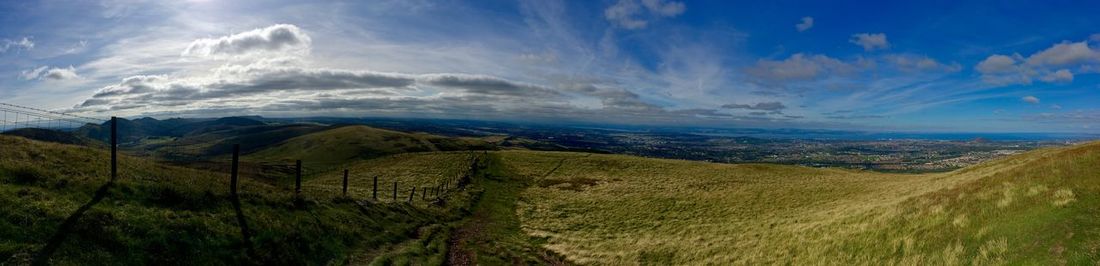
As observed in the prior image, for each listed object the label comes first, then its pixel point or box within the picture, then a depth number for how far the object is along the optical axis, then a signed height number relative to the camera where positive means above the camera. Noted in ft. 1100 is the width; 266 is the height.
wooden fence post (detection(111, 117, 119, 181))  60.51 -5.60
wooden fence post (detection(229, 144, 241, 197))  67.82 -11.10
